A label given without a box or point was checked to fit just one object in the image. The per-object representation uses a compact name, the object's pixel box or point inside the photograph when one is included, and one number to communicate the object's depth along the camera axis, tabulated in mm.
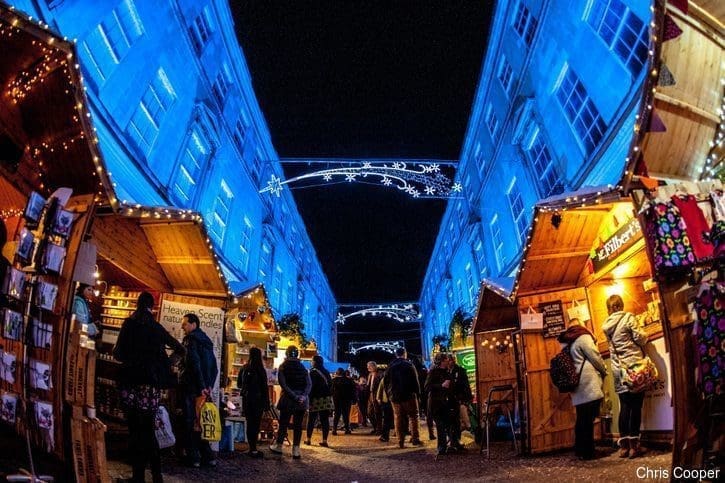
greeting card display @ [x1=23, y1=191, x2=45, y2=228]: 4569
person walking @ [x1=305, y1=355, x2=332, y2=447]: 10891
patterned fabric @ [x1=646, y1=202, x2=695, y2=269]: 4723
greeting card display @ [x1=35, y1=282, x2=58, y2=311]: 4621
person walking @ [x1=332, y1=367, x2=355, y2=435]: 14875
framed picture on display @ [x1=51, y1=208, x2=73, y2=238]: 4793
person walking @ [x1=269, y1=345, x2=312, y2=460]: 8766
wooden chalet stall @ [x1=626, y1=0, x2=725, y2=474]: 4227
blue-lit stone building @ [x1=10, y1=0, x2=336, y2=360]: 10492
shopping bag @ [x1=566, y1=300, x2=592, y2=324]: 8375
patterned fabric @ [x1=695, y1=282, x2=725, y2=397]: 4066
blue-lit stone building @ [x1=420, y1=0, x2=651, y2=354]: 10859
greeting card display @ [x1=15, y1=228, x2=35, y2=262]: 4539
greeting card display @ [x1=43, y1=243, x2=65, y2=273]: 4668
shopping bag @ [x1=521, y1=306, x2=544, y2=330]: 8477
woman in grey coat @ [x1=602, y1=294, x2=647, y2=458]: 6316
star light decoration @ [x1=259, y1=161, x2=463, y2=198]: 15320
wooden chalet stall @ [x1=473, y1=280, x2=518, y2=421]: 11375
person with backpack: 6566
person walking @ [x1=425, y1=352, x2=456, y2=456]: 8914
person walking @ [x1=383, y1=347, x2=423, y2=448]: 10602
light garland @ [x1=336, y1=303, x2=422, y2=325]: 32469
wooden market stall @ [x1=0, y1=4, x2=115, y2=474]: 4473
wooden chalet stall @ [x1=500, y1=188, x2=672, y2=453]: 6855
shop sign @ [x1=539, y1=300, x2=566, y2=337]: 8477
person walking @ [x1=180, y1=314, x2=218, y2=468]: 7000
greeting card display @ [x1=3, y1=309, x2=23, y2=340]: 4469
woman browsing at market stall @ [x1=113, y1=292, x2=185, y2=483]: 5031
